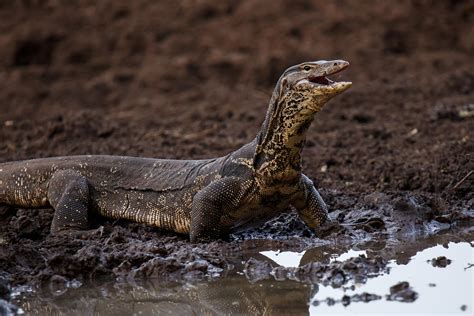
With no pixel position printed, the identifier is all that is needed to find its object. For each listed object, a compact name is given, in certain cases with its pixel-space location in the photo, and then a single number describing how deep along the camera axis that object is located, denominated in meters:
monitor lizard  14.98
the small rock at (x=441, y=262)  14.37
